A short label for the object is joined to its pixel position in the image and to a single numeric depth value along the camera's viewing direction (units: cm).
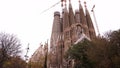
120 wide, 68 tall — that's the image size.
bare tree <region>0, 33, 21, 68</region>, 1668
